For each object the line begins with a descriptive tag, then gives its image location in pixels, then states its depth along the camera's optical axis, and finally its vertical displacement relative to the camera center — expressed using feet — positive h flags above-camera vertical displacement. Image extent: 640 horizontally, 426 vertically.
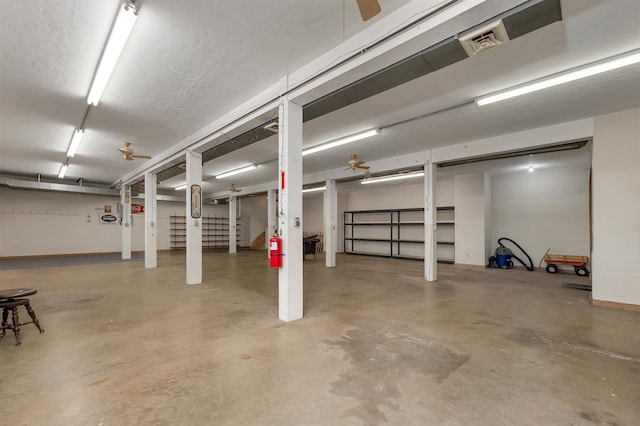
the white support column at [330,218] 29.68 -0.50
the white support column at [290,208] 11.66 +0.24
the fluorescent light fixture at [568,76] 9.86 +5.36
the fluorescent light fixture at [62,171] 28.49 +4.92
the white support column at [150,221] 26.55 -0.62
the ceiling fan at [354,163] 22.24 +4.15
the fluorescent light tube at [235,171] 28.08 +4.61
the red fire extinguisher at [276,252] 11.64 -1.61
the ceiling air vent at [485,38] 7.28 +4.82
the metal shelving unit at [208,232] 48.39 -3.26
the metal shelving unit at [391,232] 33.40 -2.75
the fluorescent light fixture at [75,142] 18.13 +5.27
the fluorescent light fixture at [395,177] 28.05 +3.91
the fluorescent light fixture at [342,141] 17.29 +4.93
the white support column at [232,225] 42.88 -1.70
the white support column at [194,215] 19.48 -0.05
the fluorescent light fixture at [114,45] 7.92 +5.67
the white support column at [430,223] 21.43 -0.80
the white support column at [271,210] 37.40 +0.53
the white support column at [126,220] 34.32 -0.65
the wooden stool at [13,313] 9.59 -3.47
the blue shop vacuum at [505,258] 27.65 -4.57
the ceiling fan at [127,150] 20.11 +4.65
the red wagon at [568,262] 24.02 -4.46
